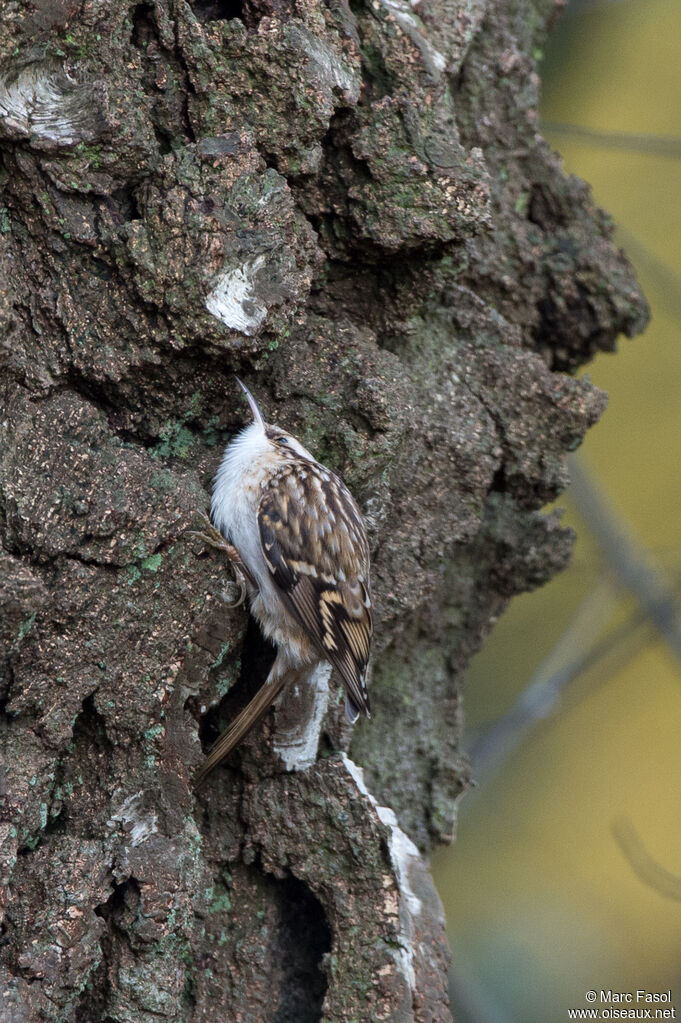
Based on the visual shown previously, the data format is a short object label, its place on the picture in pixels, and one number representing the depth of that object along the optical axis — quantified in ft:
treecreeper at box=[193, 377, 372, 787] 14.60
